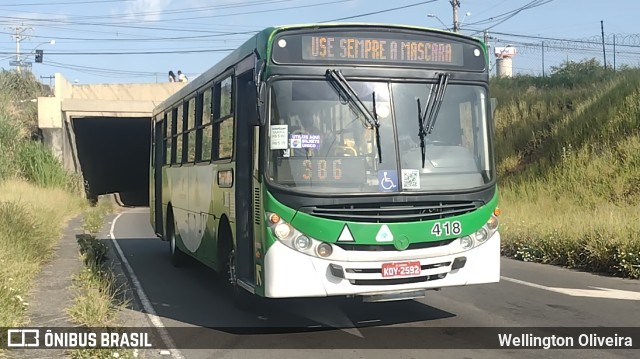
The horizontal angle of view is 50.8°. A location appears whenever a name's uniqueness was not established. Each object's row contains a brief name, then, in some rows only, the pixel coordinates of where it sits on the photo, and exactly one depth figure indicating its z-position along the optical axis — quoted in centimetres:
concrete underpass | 3428
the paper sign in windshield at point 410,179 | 675
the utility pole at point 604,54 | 3278
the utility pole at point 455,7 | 4172
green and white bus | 658
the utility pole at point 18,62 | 6900
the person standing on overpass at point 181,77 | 4398
